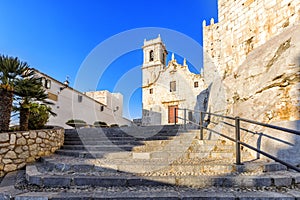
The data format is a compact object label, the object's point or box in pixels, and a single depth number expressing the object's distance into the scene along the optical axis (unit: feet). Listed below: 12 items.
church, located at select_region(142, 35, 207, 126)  52.90
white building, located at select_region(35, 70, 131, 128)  34.05
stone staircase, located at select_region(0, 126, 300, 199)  7.15
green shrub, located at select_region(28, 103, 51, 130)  13.99
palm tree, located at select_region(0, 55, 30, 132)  11.43
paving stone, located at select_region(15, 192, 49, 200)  6.21
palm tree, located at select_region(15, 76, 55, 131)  12.62
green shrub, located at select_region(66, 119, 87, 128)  33.10
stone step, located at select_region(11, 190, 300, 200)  5.94
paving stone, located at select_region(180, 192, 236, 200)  5.91
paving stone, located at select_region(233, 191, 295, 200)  5.79
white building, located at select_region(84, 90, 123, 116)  58.80
